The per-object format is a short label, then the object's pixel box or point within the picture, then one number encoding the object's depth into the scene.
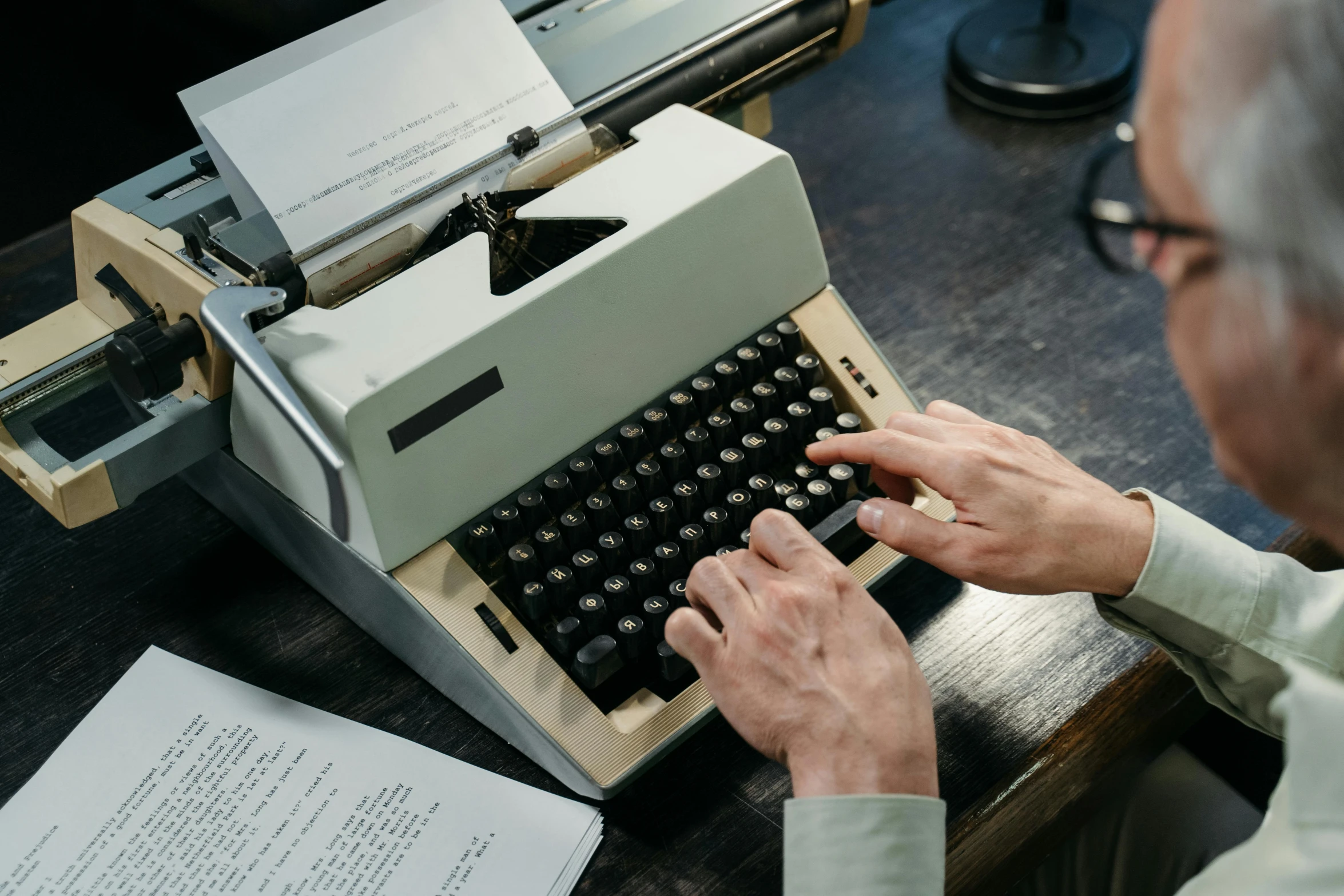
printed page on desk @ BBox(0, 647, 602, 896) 1.13
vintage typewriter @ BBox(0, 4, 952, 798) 1.17
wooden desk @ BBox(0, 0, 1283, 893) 1.19
